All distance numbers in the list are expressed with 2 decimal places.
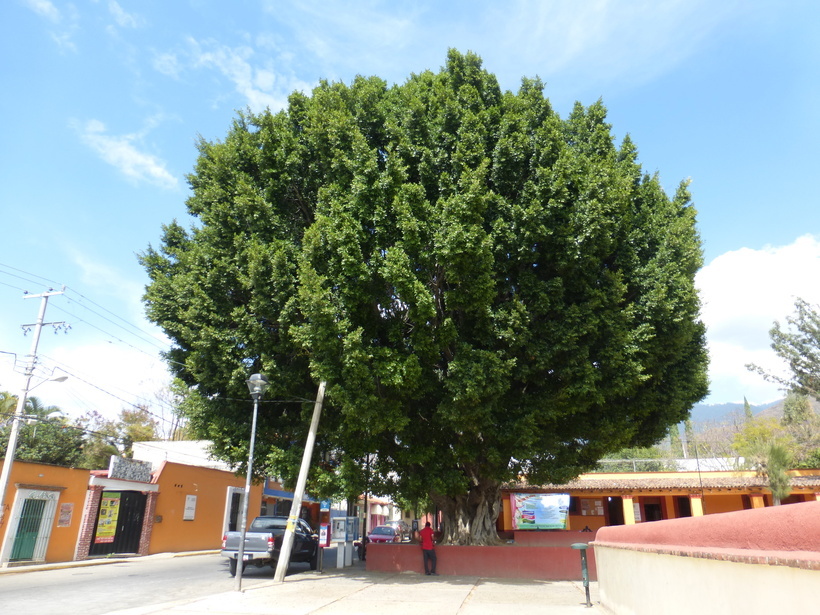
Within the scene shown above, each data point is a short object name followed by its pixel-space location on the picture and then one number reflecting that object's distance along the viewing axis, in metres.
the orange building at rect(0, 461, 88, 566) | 17.58
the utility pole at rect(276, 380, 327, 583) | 13.47
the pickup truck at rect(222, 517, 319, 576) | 14.59
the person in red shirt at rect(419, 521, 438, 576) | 14.40
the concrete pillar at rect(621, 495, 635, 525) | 26.76
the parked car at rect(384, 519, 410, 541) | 33.59
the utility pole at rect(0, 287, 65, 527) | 16.86
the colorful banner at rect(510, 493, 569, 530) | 24.38
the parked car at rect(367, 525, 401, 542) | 32.69
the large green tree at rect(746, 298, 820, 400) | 37.03
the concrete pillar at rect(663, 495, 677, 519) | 29.47
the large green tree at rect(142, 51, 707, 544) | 12.09
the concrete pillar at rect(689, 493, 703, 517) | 26.55
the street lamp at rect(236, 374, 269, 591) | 12.06
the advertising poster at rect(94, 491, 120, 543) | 21.05
